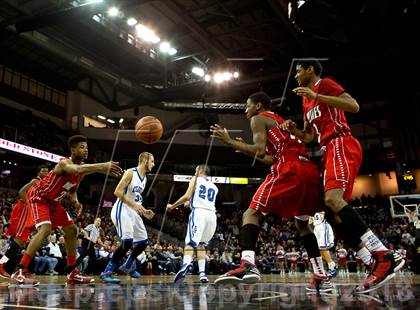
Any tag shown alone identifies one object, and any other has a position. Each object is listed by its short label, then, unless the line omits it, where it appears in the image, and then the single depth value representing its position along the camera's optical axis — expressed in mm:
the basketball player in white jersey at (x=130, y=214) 5021
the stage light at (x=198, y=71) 20266
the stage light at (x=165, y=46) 18391
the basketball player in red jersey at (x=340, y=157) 2682
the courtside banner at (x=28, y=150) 16656
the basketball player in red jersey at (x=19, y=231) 5652
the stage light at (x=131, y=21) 17178
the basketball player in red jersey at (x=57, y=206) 4176
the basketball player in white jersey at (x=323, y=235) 7141
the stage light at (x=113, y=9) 12797
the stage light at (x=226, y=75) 19000
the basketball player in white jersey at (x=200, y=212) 5637
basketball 5555
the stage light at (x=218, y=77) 18969
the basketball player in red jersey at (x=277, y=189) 2986
